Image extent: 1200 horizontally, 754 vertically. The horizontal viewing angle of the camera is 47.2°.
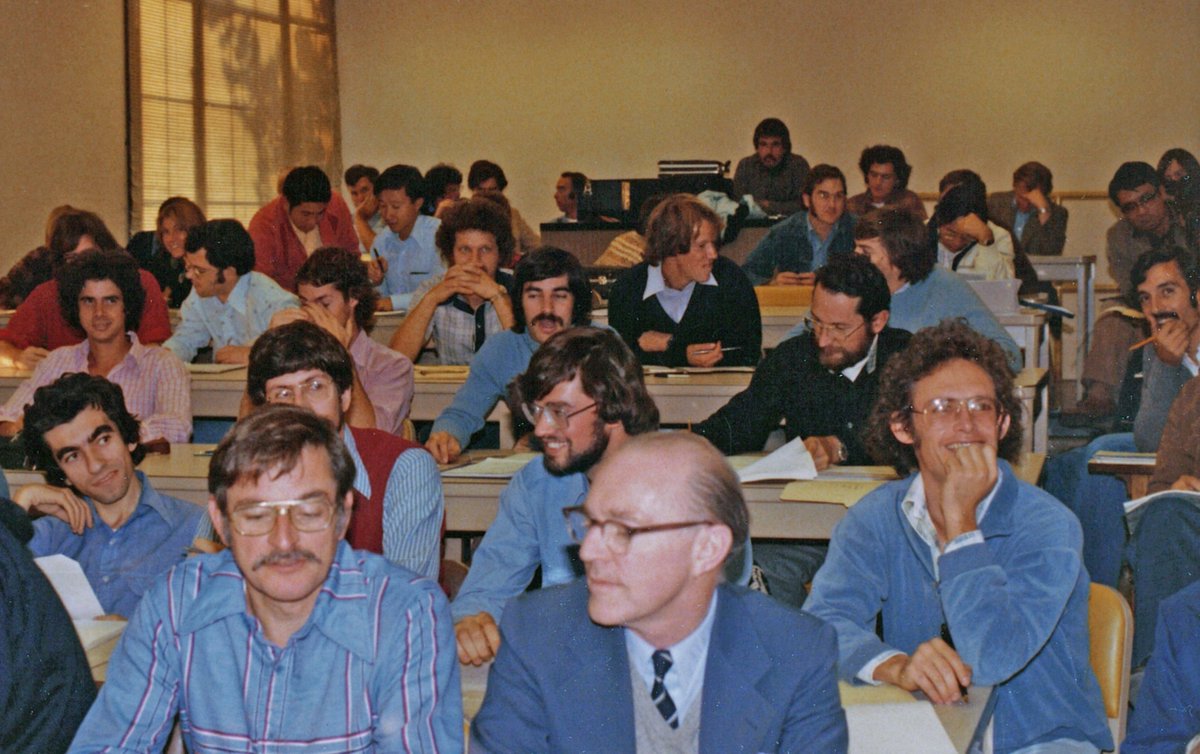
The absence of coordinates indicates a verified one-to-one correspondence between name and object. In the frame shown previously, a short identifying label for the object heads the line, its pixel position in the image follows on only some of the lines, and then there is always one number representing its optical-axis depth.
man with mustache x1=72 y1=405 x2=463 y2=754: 1.83
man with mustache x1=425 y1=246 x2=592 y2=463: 4.16
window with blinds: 9.36
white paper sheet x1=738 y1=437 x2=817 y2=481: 3.33
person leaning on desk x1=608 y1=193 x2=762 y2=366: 5.08
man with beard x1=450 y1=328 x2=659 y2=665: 2.57
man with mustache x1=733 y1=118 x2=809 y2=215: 8.83
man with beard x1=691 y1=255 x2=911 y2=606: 3.58
